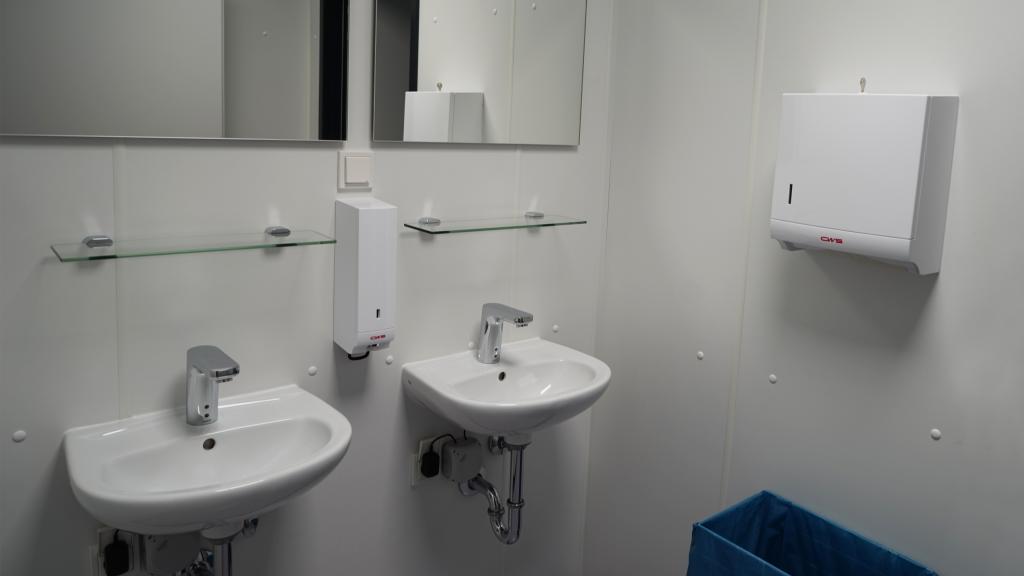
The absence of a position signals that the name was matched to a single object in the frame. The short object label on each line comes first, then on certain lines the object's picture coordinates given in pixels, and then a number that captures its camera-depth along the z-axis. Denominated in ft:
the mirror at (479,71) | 5.70
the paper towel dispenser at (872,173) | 4.64
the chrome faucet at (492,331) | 6.30
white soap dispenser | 5.29
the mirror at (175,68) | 4.36
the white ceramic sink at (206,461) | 4.03
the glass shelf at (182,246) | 4.42
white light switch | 5.56
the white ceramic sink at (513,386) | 5.48
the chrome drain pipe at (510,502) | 6.51
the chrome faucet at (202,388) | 4.73
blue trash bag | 5.20
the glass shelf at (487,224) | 5.83
